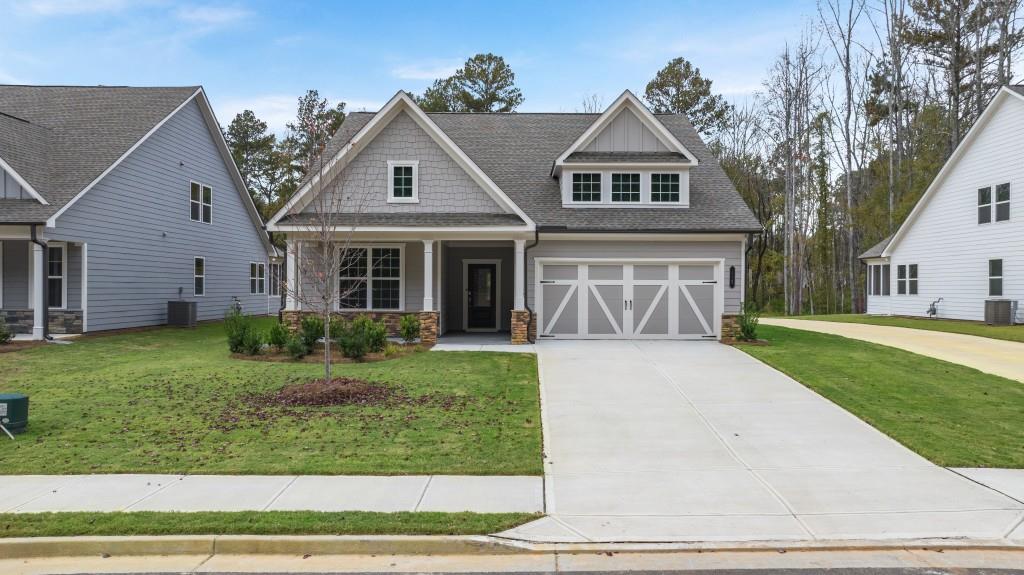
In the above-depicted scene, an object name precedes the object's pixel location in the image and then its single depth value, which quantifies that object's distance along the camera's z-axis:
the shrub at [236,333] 14.22
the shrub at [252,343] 14.07
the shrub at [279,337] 14.28
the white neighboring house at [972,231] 20.83
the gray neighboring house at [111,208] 16.89
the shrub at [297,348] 13.65
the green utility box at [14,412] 7.66
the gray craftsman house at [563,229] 16.34
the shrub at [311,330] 14.09
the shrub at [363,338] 13.49
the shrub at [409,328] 15.66
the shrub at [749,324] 16.34
